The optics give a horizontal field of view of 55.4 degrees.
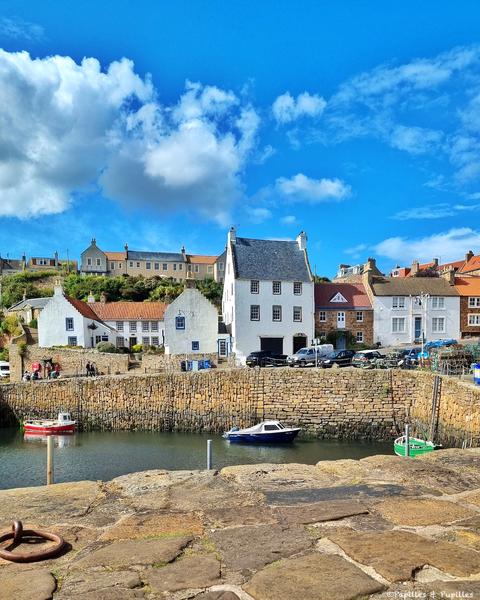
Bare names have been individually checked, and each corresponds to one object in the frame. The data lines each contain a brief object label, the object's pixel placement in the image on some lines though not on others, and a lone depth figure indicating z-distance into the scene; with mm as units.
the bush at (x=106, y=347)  45438
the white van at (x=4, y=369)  45312
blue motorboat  27469
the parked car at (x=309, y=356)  37031
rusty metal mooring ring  2965
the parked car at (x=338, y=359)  35875
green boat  22438
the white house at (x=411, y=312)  48531
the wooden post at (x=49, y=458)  12009
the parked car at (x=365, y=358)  35375
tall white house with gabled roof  45375
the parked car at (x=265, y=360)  38844
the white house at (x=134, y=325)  52094
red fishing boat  31219
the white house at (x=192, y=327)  46656
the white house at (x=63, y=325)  48312
